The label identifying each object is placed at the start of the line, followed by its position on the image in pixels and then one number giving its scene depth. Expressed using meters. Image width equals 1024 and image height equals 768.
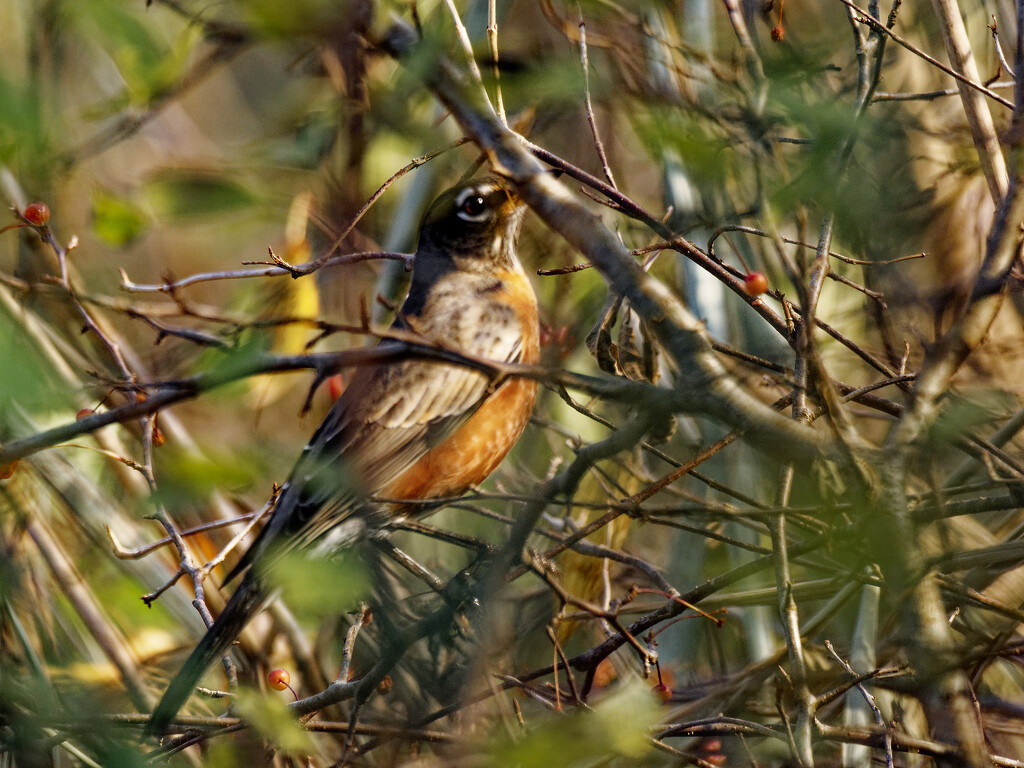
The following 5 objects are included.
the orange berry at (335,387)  6.99
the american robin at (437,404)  5.62
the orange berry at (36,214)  4.63
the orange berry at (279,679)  4.79
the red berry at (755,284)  3.80
